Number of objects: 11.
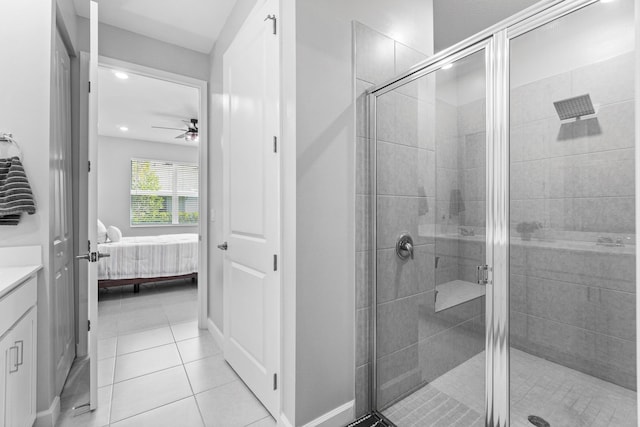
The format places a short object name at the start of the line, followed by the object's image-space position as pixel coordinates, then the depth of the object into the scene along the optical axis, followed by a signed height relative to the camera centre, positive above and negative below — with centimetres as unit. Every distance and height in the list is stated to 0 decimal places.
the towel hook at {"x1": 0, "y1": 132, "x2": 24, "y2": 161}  148 +37
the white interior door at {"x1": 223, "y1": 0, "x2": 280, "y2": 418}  163 +6
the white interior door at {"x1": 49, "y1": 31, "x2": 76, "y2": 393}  173 -5
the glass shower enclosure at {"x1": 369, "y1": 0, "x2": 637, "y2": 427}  92 -3
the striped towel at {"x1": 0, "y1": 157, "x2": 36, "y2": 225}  143 +10
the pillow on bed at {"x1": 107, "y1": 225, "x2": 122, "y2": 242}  455 -31
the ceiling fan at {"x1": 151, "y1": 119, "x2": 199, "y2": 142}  498 +140
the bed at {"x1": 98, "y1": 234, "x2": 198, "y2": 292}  407 -69
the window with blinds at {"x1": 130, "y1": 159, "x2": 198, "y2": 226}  657 +48
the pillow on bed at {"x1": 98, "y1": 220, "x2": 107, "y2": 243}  438 -30
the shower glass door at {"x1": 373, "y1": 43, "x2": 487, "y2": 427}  125 -15
